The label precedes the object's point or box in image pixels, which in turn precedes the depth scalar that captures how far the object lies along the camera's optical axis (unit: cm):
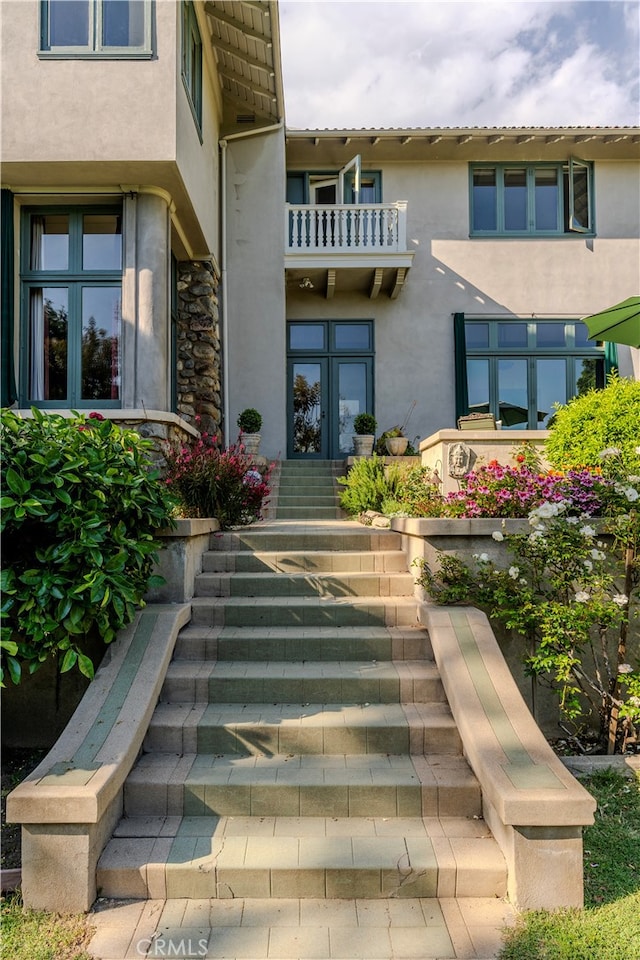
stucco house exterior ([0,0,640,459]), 926
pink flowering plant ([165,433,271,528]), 544
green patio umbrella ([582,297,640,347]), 581
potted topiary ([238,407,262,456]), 994
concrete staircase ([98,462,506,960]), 254
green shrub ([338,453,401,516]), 705
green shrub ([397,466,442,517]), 484
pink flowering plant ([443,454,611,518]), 421
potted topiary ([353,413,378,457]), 1034
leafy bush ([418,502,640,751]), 358
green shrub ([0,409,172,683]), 313
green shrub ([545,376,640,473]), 507
